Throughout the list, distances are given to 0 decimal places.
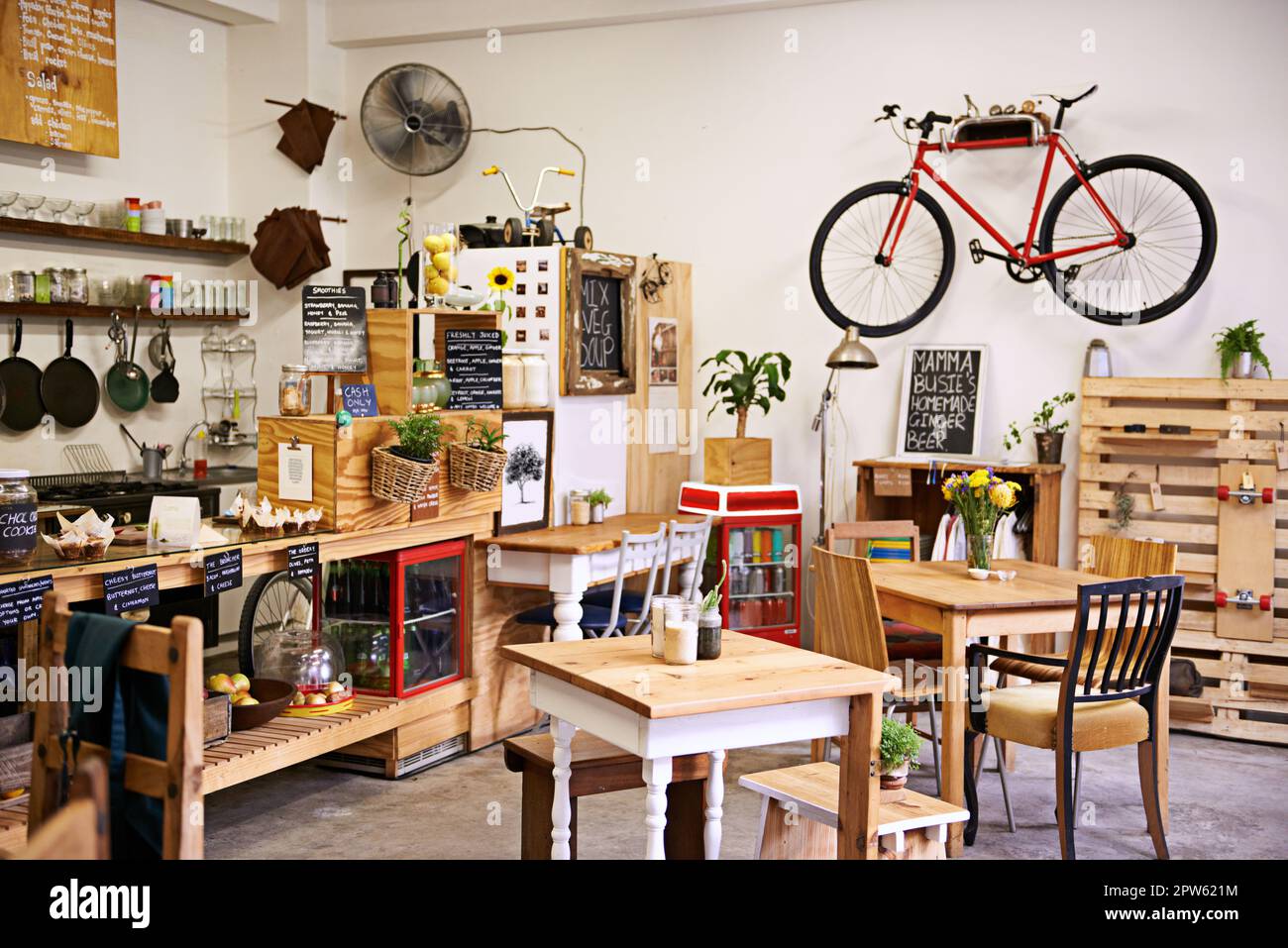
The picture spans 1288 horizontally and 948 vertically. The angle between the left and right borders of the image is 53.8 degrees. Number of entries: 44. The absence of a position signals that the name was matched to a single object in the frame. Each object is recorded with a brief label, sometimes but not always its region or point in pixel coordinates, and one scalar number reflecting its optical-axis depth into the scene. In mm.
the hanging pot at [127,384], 7043
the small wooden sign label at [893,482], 6527
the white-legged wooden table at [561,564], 5406
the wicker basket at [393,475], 4848
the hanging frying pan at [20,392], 6516
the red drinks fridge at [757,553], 6520
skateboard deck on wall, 5824
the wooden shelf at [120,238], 6461
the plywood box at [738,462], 6551
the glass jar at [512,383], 5746
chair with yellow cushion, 4082
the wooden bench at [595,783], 3523
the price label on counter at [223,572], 4109
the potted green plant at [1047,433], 6348
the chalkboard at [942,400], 6688
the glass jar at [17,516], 3742
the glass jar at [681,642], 3408
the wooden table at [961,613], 4344
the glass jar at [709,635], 3484
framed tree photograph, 5680
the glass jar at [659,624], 3482
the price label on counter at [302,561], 4480
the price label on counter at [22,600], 3535
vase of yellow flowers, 4887
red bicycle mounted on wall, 6238
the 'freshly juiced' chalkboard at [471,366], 5486
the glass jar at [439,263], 5430
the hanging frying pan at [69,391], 6730
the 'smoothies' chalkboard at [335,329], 4941
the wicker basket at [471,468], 5254
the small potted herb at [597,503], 6098
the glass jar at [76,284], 6695
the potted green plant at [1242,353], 5957
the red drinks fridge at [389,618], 5055
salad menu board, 6445
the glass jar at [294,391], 4820
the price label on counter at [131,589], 3785
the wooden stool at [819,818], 3379
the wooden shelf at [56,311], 6449
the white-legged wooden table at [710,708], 3066
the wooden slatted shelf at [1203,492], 5844
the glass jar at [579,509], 6016
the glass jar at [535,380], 5812
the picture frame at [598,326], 6016
